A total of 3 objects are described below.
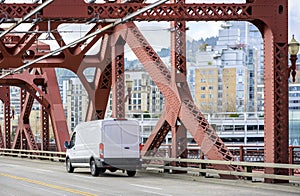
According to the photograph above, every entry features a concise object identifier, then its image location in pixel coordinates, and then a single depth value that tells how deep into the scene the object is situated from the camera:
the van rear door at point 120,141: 31.70
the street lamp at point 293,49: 25.58
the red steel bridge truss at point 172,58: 26.17
